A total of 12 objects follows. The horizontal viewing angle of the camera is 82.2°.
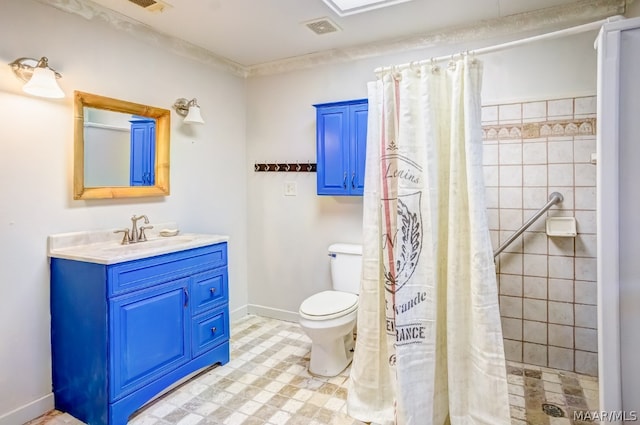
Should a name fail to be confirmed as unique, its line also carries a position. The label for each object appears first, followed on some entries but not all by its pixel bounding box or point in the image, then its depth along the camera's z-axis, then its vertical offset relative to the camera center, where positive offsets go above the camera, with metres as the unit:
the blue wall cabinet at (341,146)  2.64 +0.48
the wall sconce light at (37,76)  1.80 +0.67
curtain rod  1.31 +0.67
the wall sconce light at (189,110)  2.72 +0.76
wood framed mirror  2.12 +0.40
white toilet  2.23 -0.71
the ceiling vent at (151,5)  2.12 +1.22
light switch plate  3.17 +0.20
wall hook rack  3.08 +0.39
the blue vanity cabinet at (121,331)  1.80 -0.64
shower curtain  1.57 -0.19
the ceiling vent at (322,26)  2.40 +1.25
